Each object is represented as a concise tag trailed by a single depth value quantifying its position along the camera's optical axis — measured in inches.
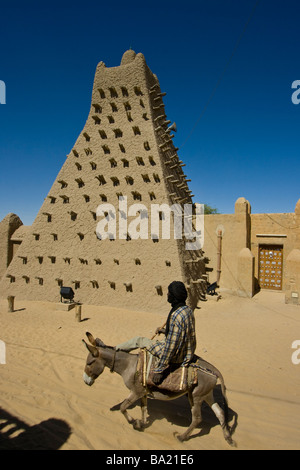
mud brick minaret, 482.3
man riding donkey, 148.4
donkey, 154.3
